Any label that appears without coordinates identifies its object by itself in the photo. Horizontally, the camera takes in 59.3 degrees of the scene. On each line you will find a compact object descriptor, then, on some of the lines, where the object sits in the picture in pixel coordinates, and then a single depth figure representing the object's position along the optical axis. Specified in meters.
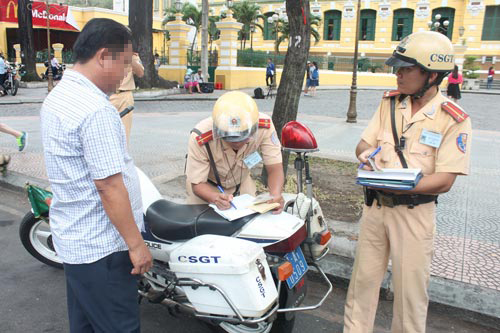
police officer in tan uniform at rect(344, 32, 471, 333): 2.24
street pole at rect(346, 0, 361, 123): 12.47
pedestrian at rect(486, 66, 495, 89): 33.03
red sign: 28.94
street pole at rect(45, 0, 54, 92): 16.90
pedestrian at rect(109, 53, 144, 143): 5.16
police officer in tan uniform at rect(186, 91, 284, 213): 2.49
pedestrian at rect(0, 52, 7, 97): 17.53
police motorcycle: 2.19
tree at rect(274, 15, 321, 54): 33.93
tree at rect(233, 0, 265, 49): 36.66
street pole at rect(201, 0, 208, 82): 21.81
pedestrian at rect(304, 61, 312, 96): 21.58
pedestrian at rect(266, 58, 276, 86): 22.80
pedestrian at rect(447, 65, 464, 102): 16.22
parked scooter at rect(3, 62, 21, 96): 17.97
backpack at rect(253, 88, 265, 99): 18.70
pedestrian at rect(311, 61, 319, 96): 21.48
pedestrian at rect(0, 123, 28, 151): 6.13
